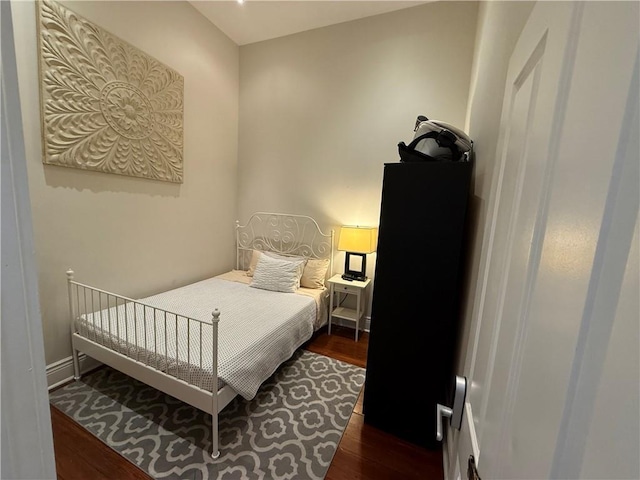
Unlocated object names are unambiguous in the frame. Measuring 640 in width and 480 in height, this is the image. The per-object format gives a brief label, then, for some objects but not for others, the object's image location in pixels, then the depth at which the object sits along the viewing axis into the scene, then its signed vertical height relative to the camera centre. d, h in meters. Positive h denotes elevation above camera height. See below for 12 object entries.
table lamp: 2.86 -0.45
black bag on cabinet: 1.61 +0.36
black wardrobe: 1.51 -0.53
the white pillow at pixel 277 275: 2.99 -0.90
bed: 1.64 -1.04
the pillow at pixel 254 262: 3.40 -0.85
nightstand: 2.91 -1.11
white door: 0.25 -0.05
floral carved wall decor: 1.88 +0.69
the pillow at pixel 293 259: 3.17 -0.76
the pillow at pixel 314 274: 3.17 -0.90
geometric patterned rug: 1.52 -1.53
